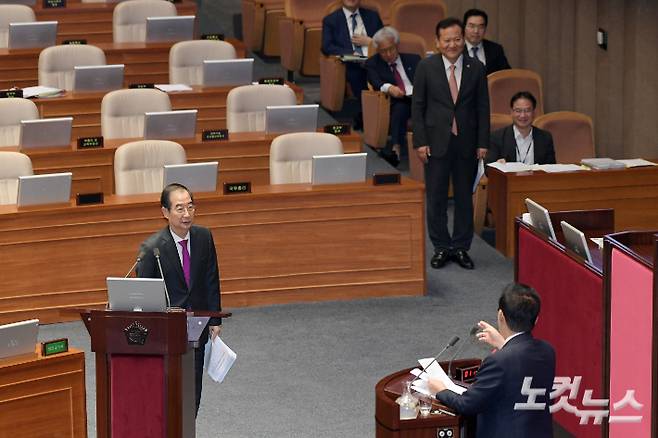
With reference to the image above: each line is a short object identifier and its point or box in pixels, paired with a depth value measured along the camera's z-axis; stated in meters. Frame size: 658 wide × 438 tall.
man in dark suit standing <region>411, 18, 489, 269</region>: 17.34
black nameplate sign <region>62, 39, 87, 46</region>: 22.62
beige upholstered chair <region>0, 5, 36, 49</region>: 23.66
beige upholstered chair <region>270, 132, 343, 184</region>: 17.67
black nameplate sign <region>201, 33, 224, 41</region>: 22.80
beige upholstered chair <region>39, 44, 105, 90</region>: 21.37
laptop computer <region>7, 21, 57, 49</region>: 22.81
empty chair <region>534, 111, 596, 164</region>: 20.09
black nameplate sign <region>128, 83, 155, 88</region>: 20.20
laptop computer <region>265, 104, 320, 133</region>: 19.23
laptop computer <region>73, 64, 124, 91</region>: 20.78
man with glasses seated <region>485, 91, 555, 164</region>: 18.73
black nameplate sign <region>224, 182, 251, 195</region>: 16.61
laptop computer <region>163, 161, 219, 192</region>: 16.58
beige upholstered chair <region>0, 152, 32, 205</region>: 16.72
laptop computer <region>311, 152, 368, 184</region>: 17.03
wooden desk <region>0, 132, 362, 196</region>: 18.67
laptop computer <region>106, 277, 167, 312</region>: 10.77
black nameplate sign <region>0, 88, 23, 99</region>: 19.67
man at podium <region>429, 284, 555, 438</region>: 9.56
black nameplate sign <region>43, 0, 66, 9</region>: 25.09
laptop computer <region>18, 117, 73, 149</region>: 18.41
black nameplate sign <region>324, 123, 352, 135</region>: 18.75
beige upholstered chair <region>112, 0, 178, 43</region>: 23.93
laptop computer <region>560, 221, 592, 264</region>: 12.04
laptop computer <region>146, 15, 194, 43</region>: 23.25
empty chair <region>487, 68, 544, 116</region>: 21.56
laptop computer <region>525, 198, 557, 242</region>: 12.85
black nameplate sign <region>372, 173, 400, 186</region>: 16.94
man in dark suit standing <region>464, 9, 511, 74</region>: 21.80
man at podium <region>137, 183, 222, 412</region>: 11.97
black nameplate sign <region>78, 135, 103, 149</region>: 18.75
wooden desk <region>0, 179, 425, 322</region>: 16.00
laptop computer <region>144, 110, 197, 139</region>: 18.70
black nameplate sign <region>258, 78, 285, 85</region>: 20.75
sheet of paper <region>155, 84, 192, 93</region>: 21.11
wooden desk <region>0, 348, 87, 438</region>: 11.56
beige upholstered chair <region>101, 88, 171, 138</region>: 19.34
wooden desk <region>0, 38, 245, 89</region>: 22.67
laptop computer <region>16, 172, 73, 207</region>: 16.00
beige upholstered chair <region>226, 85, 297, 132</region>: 19.89
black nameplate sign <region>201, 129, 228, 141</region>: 19.11
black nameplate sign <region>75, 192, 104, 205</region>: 16.20
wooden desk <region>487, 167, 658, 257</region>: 18.27
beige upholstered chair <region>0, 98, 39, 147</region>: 18.95
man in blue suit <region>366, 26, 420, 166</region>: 21.80
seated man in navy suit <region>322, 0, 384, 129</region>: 23.62
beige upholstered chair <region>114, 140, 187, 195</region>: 17.14
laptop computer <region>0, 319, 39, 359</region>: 11.50
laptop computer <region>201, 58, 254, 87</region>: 21.30
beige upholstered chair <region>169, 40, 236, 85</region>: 21.80
